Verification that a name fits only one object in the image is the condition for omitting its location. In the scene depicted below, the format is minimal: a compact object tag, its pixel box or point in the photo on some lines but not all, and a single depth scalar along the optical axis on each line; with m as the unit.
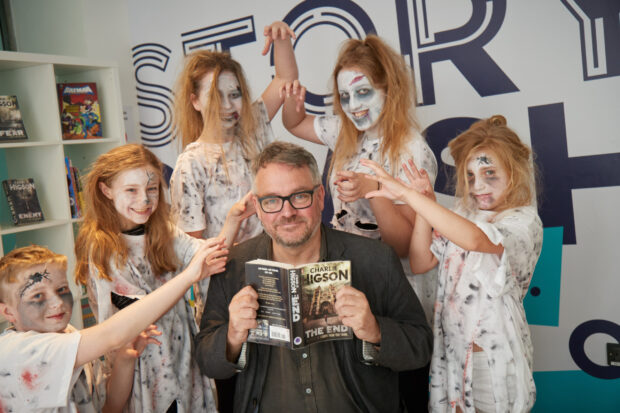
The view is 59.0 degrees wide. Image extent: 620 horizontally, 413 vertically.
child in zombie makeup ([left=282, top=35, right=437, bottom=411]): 2.56
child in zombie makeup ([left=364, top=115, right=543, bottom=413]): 2.16
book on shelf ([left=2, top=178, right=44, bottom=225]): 3.59
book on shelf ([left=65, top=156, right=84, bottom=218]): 3.89
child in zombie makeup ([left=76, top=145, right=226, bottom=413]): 2.22
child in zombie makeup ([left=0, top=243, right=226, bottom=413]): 1.84
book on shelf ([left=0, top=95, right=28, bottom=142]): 3.55
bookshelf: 3.75
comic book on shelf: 3.93
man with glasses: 2.00
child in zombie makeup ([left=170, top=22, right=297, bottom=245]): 2.74
